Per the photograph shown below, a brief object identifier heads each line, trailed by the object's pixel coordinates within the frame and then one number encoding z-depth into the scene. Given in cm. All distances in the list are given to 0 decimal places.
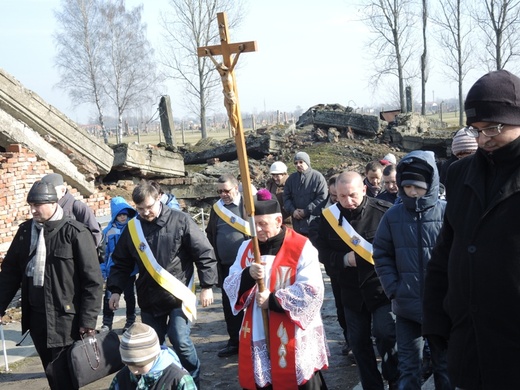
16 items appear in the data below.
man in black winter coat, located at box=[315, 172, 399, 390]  501
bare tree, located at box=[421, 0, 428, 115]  3047
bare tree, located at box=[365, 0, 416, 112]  3048
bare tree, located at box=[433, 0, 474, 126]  3041
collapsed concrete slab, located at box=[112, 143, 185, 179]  1386
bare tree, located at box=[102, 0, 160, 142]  4309
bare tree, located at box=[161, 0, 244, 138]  3325
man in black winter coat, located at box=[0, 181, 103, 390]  501
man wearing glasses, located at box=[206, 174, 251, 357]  681
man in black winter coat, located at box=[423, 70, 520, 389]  246
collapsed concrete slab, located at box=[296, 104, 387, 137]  2161
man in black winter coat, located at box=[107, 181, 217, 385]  541
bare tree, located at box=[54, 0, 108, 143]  4162
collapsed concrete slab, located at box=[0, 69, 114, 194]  1079
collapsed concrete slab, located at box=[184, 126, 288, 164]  1909
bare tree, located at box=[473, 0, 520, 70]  2759
